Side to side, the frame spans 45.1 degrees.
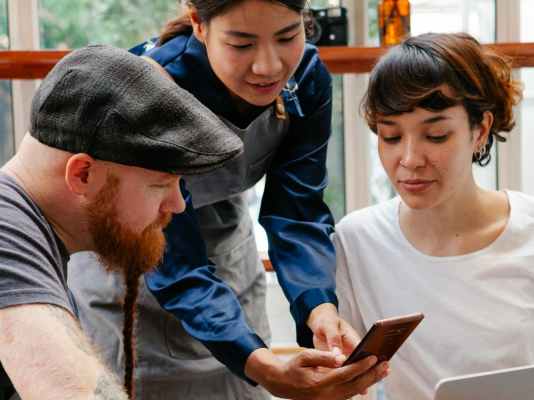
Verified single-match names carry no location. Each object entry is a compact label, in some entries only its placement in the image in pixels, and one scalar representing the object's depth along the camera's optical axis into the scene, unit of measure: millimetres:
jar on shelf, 2475
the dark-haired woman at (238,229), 1338
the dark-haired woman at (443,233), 1551
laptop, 1068
